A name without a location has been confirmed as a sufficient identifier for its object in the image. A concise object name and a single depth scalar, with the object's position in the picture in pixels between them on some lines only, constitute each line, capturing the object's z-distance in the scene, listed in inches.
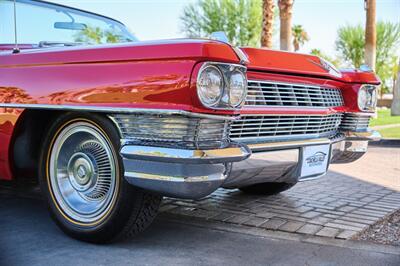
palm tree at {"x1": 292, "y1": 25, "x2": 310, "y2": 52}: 2468.0
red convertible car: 97.0
